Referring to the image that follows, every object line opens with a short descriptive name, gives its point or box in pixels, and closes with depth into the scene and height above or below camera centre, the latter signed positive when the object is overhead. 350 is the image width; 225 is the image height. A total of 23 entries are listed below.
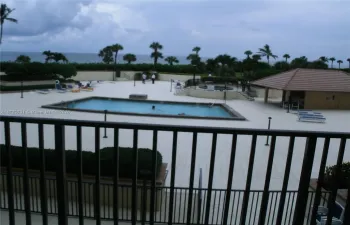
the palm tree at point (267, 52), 38.25 +2.23
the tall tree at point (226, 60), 35.34 +0.76
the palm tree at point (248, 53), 41.00 +2.12
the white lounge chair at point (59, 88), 23.31 -2.52
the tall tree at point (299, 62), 36.38 +1.10
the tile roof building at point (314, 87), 19.45 -1.06
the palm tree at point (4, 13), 29.17 +4.10
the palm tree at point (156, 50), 45.88 +1.93
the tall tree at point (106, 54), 41.87 +0.86
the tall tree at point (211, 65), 35.25 +0.15
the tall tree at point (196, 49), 44.87 +2.47
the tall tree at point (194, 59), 35.47 +0.75
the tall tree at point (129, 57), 42.28 +0.60
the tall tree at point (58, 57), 33.22 +0.04
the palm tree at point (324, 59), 39.97 +1.83
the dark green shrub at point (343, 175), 5.50 -1.97
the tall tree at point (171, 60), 43.56 +0.58
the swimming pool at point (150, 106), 18.36 -2.88
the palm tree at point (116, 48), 40.53 +1.74
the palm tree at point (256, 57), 36.93 +1.46
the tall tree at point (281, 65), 35.73 +0.61
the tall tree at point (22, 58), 32.25 -0.34
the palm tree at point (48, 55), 32.88 +0.21
